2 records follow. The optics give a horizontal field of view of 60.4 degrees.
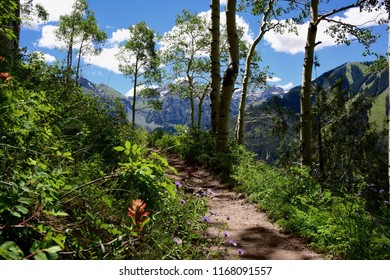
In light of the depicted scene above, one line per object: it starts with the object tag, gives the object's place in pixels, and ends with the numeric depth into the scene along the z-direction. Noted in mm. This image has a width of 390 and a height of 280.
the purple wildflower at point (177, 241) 3307
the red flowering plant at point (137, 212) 2219
